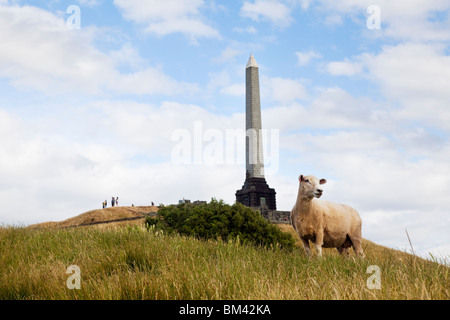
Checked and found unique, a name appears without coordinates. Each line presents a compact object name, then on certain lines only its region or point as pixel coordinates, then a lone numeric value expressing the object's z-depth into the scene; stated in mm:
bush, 16703
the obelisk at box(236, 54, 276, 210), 43875
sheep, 10664
